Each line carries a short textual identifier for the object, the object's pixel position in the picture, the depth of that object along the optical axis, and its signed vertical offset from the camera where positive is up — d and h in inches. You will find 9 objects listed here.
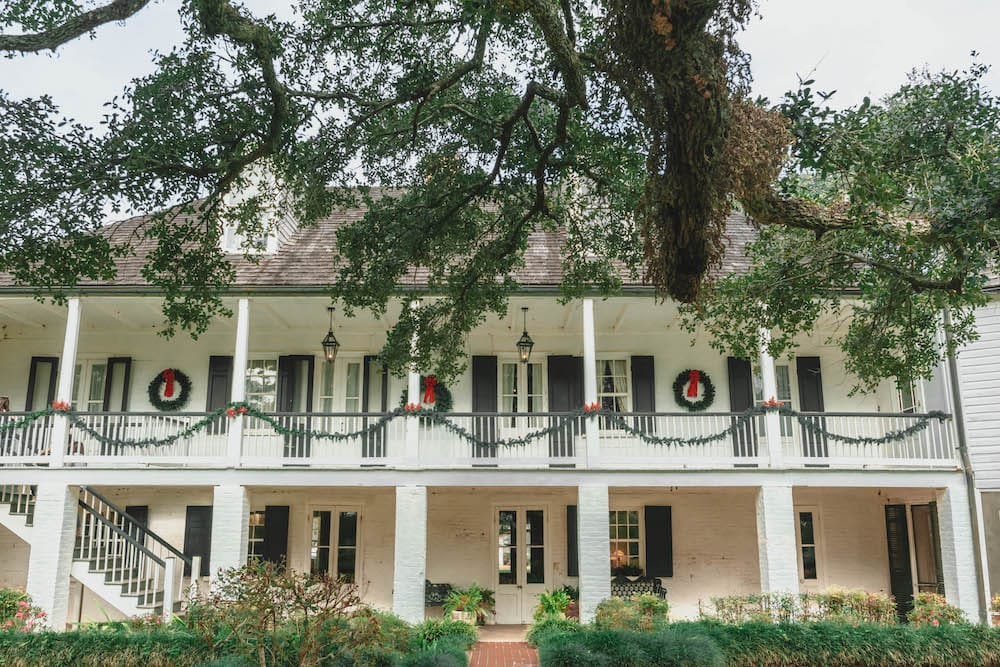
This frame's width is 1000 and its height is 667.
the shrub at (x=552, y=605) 556.4 -54.7
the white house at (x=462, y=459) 559.5 +44.2
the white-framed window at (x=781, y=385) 669.9 +112.6
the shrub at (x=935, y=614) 503.2 -55.5
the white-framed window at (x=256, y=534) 661.9 -8.2
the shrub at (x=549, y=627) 518.3 -65.4
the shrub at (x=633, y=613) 491.5 -55.6
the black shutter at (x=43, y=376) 666.2 +119.4
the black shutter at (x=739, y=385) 660.7 +111.3
